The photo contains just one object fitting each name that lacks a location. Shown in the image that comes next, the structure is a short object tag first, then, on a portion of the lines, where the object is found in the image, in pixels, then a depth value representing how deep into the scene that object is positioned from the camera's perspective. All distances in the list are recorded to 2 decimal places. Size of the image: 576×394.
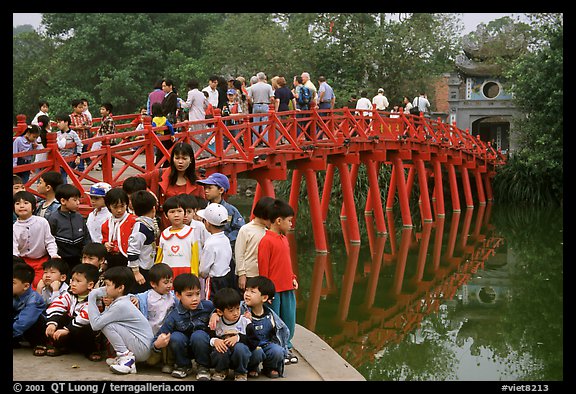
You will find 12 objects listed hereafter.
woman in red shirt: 9.77
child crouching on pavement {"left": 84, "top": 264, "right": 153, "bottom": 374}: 7.07
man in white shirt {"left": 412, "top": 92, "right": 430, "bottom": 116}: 27.86
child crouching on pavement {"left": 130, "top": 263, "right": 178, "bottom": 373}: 7.25
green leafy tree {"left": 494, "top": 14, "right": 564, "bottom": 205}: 30.02
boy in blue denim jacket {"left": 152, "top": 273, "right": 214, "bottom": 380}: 7.04
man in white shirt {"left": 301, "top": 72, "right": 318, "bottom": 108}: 19.10
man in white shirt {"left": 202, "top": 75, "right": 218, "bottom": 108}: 16.43
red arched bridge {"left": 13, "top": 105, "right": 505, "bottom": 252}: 12.59
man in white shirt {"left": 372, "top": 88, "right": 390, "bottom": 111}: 25.13
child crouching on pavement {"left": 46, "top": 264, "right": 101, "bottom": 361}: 7.43
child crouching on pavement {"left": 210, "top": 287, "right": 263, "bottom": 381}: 6.98
